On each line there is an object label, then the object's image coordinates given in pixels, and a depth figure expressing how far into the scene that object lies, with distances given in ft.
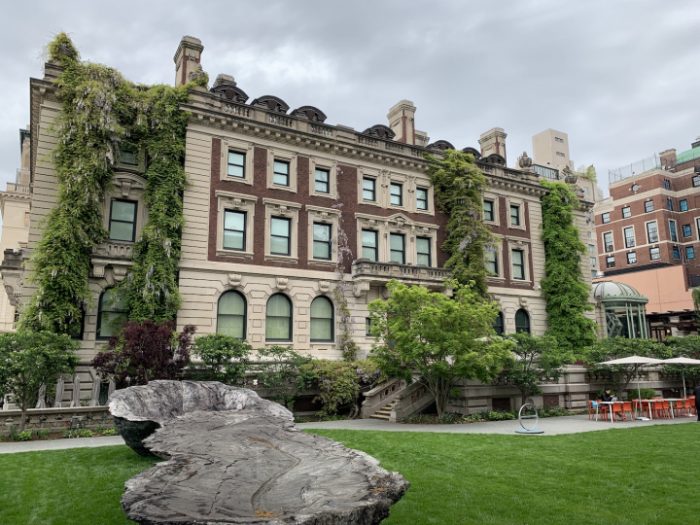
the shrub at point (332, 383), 67.56
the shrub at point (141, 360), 54.75
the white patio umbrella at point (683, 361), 71.36
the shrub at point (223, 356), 61.46
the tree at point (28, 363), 51.06
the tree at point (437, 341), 61.72
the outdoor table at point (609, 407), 62.62
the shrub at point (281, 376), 65.10
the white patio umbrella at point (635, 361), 70.17
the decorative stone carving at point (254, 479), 12.06
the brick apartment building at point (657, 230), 204.13
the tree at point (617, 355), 77.56
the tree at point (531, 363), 69.10
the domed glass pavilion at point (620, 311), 119.75
